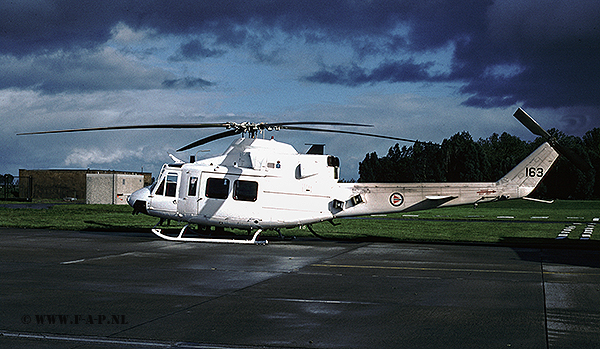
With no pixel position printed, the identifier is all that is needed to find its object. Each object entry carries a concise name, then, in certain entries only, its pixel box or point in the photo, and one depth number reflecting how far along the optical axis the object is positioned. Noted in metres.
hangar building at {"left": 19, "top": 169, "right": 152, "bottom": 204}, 70.12
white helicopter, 18.95
